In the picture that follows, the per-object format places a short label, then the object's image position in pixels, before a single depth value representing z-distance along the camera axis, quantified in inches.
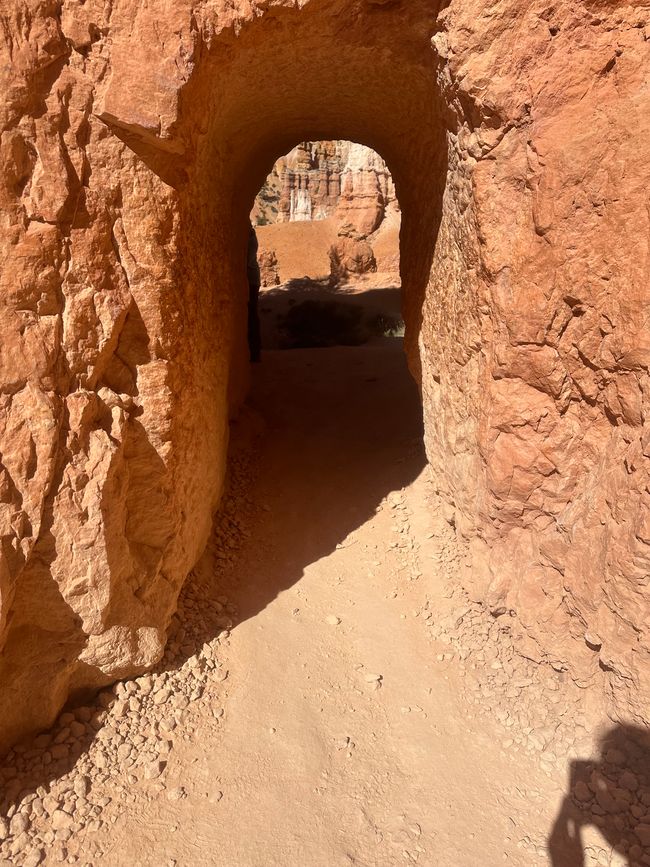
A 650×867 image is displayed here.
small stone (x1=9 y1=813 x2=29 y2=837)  93.2
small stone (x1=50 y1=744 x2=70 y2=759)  102.3
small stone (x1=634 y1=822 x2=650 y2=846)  94.7
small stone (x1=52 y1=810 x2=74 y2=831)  95.0
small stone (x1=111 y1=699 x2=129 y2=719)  110.0
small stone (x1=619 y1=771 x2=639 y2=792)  99.8
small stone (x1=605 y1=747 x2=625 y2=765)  102.5
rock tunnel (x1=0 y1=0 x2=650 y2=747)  90.2
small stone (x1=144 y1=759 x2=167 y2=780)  103.6
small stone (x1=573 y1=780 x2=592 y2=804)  103.5
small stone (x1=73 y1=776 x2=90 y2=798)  99.3
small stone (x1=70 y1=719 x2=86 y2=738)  106.0
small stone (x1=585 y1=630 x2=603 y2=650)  105.2
